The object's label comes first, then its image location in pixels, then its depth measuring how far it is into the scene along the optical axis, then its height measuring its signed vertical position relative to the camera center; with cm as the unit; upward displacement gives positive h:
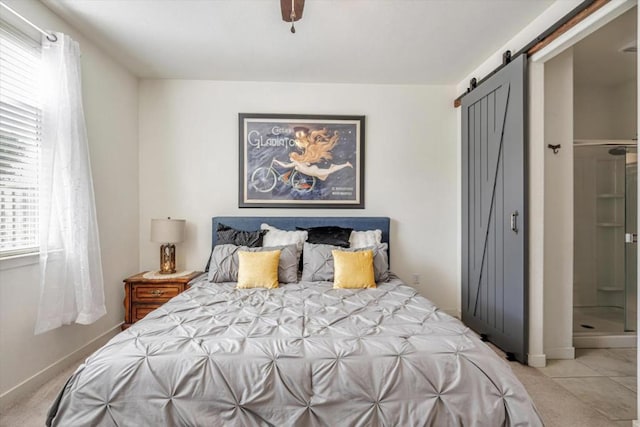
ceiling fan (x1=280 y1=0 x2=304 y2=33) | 182 +123
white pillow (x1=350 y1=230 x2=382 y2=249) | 321 -28
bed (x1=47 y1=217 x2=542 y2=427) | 134 -76
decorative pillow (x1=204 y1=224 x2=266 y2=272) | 308 -25
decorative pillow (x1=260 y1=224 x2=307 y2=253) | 311 -26
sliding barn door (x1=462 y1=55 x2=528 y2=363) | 248 +1
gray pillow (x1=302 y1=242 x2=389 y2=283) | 282 -47
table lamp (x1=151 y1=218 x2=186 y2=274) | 310 -24
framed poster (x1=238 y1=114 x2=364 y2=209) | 347 +58
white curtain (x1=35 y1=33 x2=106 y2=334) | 210 +8
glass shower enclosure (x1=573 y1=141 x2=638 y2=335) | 330 -31
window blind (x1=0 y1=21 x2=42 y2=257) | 195 +48
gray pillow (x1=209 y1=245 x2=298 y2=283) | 276 -46
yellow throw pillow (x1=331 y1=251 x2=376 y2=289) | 260 -49
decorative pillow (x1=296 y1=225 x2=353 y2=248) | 313 -23
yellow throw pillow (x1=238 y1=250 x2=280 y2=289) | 258 -48
